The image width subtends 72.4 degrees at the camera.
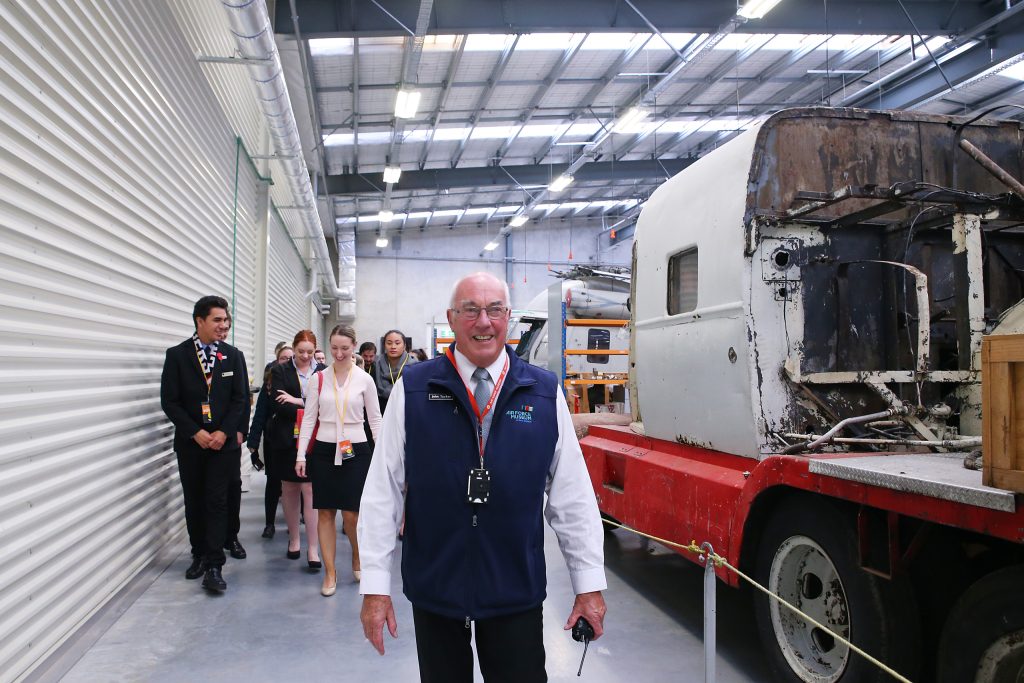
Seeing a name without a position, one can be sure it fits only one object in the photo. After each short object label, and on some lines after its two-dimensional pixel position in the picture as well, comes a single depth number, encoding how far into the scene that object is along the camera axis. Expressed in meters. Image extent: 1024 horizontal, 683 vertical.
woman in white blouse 5.01
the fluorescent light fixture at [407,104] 10.32
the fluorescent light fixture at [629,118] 12.12
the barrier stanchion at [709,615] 2.98
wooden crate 2.03
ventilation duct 6.02
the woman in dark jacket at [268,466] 6.64
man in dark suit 4.94
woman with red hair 5.84
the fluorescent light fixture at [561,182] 15.88
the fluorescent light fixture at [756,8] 8.05
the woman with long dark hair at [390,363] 6.79
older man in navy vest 2.13
